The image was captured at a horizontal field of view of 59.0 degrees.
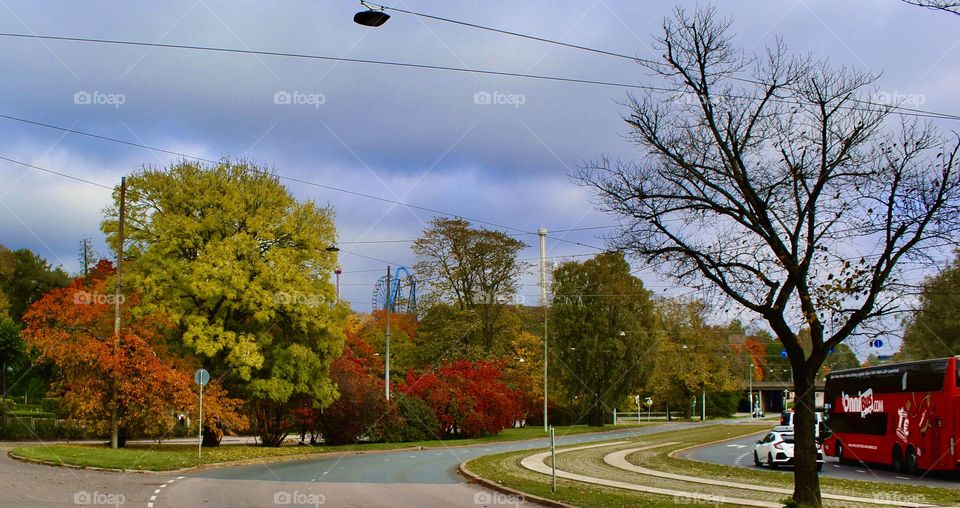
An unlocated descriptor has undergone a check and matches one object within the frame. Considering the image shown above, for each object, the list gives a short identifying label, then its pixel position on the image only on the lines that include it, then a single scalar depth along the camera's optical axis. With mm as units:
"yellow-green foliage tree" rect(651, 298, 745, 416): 83938
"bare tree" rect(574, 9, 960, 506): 13719
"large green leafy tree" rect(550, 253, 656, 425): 66000
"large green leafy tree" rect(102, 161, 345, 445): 35344
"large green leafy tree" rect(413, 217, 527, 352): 65625
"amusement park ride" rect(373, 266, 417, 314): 73875
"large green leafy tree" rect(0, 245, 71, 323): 78812
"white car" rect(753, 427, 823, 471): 30984
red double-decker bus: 25250
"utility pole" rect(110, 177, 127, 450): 31297
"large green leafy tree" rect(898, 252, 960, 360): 47875
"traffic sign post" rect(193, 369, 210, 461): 28141
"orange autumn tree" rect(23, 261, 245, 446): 31141
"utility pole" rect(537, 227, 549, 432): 72131
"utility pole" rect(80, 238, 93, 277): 92100
